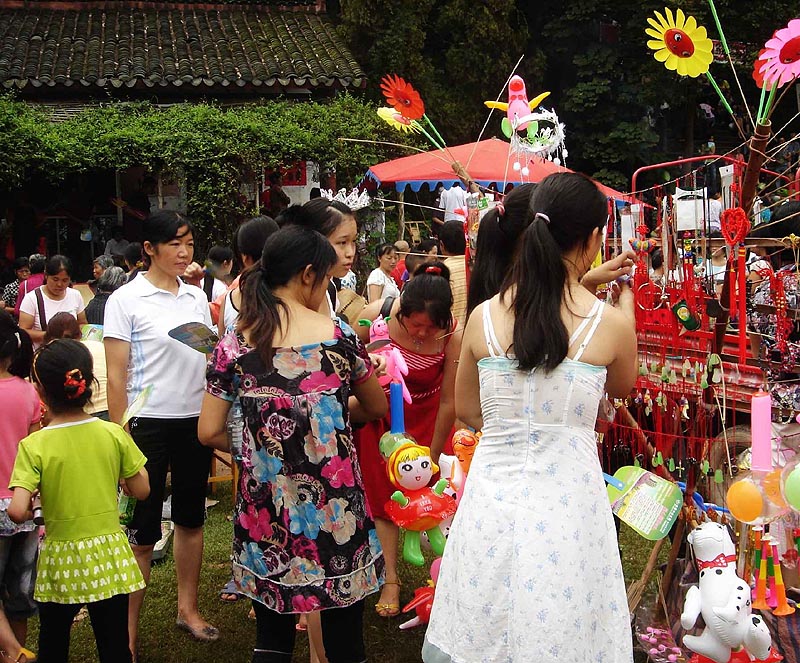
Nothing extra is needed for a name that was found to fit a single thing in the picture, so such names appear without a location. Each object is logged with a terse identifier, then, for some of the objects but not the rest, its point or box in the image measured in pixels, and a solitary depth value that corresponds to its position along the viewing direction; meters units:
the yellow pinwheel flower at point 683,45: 2.96
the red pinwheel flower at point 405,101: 3.99
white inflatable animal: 2.82
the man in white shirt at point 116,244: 11.41
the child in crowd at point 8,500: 3.32
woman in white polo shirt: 3.47
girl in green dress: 2.93
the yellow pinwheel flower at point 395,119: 4.11
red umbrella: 7.58
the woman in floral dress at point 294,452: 2.55
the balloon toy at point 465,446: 3.50
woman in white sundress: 2.19
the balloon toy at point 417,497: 3.31
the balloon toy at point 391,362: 3.21
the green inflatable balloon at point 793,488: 2.76
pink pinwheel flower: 2.76
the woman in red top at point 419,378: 3.62
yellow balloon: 2.85
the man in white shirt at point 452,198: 10.74
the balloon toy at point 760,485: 2.80
